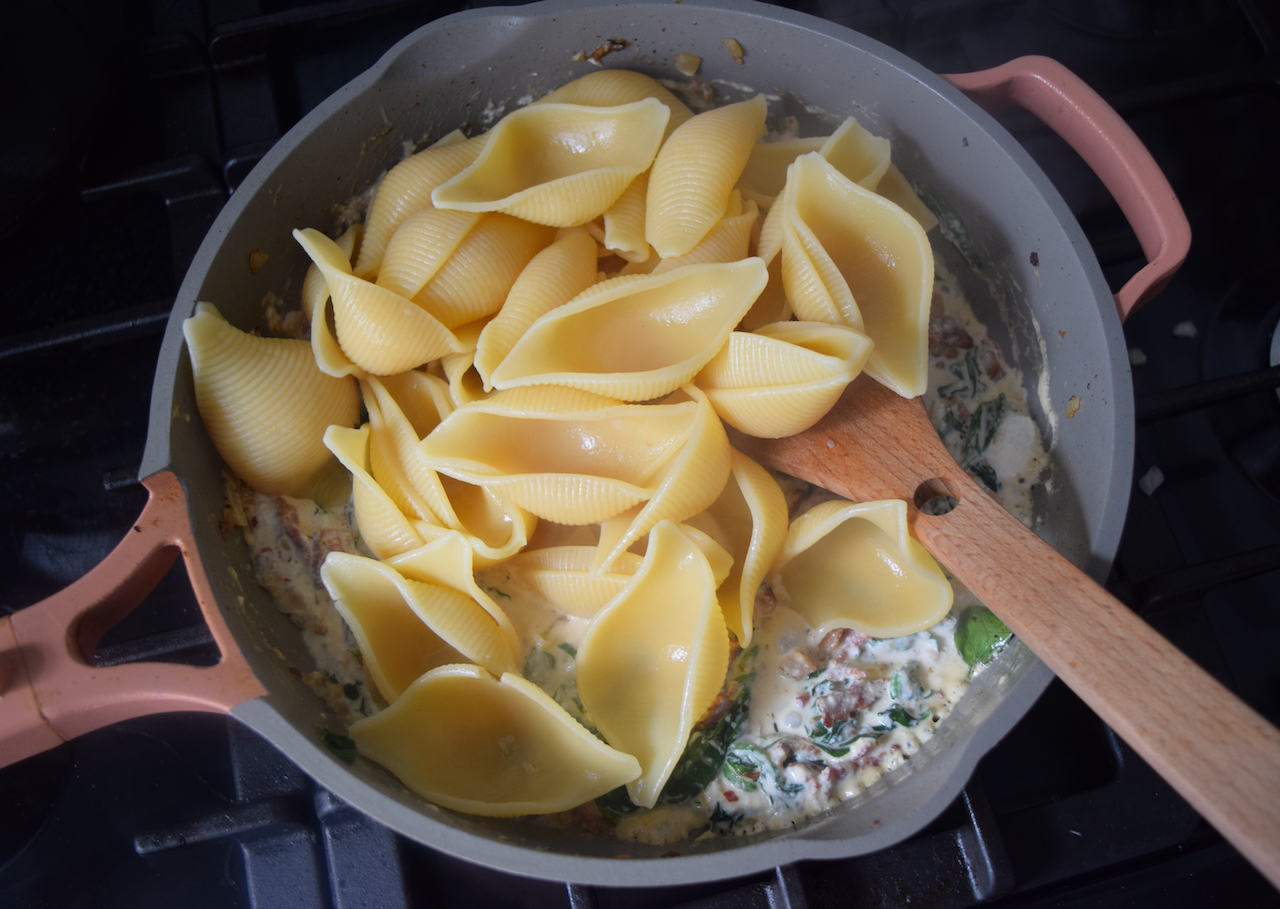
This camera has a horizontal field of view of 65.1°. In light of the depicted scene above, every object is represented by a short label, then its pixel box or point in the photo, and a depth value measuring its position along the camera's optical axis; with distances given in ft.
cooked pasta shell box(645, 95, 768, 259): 0.92
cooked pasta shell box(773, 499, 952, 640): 0.87
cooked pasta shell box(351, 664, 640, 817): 0.83
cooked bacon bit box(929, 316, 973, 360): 1.02
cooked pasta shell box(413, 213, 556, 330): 0.92
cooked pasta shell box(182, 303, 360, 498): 0.84
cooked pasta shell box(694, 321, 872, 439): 0.82
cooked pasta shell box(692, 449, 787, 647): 0.87
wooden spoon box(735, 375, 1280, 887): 0.61
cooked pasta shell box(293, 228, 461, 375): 0.87
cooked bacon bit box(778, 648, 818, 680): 0.90
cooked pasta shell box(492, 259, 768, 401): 0.86
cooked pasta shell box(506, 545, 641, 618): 0.87
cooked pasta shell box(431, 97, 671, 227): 0.92
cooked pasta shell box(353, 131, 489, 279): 0.96
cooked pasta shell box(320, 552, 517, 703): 0.85
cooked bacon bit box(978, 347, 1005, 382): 1.02
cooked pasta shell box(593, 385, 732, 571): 0.85
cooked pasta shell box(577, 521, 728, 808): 0.83
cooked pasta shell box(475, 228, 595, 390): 0.89
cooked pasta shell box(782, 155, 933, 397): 0.89
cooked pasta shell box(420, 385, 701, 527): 0.86
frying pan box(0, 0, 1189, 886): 0.73
